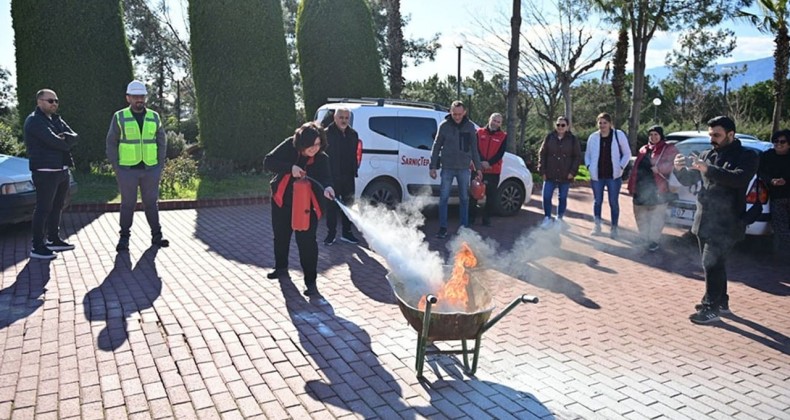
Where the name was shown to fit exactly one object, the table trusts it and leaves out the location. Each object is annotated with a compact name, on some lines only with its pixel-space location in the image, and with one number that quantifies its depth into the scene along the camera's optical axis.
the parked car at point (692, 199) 7.28
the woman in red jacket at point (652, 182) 8.22
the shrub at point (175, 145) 17.33
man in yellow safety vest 7.05
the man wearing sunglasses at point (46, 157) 6.57
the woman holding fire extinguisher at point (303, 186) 5.60
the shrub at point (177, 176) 12.04
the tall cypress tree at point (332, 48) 15.39
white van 9.39
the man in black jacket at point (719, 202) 5.07
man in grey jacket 8.32
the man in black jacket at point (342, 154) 7.91
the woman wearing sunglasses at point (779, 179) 6.66
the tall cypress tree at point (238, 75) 13.93
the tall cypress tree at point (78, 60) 12.75
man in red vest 9.30
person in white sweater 8.82
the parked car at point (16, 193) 7.52
